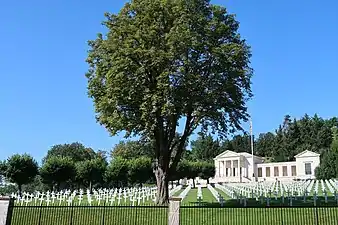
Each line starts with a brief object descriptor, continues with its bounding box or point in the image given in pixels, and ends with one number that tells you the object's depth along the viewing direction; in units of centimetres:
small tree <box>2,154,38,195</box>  4634
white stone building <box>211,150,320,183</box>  8569
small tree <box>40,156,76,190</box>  5030
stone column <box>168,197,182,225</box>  1430
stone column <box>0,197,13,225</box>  1448
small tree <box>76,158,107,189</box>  5541
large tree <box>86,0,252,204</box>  2280
